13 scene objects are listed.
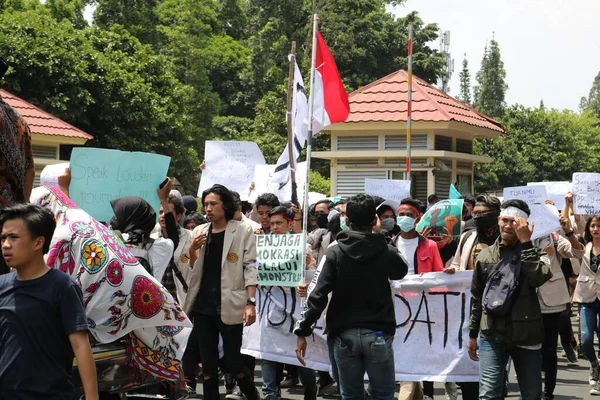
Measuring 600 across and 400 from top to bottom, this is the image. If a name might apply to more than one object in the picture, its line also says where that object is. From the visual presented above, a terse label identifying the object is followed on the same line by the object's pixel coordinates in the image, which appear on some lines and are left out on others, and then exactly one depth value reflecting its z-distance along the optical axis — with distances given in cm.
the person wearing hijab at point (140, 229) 676
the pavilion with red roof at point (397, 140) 2334
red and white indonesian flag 1072
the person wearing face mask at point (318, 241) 1011
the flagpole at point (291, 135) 1057
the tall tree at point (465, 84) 9281
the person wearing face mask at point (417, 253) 868
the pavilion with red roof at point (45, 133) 2306
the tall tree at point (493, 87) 7906
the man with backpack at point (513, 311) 668
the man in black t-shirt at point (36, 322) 415
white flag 1038
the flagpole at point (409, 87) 1860
